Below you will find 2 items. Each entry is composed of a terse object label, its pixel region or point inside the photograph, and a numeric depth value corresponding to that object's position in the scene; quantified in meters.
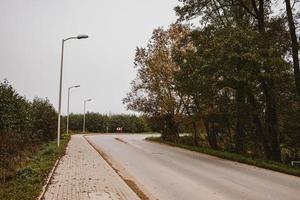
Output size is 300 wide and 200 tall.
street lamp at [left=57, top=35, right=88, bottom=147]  27.33
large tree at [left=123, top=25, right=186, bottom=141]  41.59
